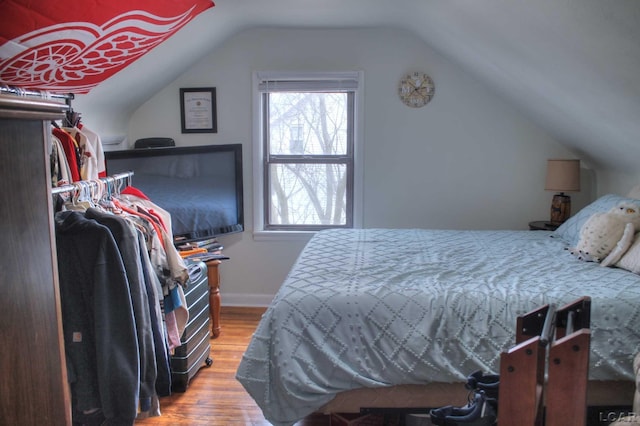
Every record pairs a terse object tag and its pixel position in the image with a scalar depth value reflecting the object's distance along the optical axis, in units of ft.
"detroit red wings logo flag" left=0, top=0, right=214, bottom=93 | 6.23
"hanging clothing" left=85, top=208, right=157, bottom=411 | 6.64
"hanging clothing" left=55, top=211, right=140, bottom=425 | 6.27
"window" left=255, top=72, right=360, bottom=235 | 14.05
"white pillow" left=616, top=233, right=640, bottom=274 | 8.41
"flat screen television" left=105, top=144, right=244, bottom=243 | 11.05
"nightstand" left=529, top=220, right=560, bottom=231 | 12.57
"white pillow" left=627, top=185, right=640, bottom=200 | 10.30
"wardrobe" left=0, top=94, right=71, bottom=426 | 2.84
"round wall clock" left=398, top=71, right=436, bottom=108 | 13.48
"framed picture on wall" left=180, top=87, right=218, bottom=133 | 13.85
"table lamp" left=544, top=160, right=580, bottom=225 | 12.19
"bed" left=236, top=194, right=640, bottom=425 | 7.03
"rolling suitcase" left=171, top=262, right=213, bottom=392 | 9.66
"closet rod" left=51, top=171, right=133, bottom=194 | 6.74
